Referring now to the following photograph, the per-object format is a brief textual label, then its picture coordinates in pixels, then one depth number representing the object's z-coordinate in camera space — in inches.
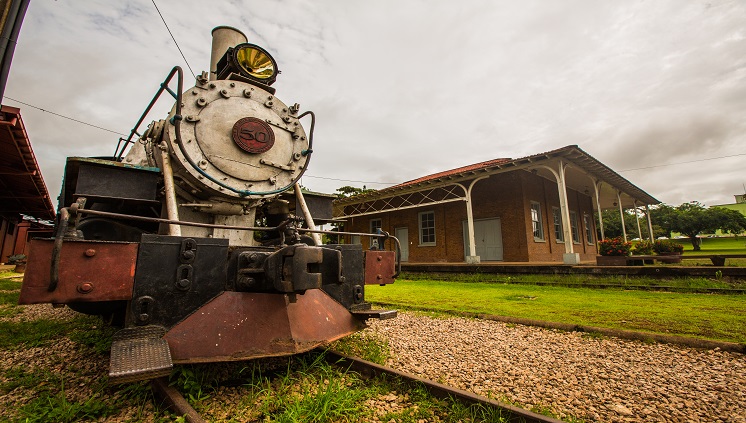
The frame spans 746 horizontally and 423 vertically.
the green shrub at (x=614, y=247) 364.0
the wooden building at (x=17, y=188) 322.3
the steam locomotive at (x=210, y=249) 72.9
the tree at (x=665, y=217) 1696.6
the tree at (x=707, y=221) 1555.1
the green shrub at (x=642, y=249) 406.3
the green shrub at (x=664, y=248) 440.8
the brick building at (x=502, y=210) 426.3
